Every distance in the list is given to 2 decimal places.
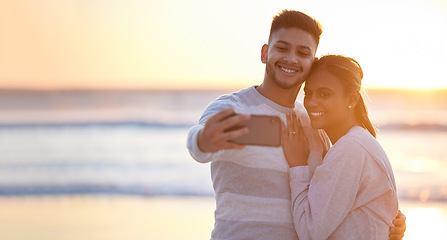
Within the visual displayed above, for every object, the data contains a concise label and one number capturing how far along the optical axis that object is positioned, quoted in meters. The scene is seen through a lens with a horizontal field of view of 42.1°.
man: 2.85
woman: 2.71
